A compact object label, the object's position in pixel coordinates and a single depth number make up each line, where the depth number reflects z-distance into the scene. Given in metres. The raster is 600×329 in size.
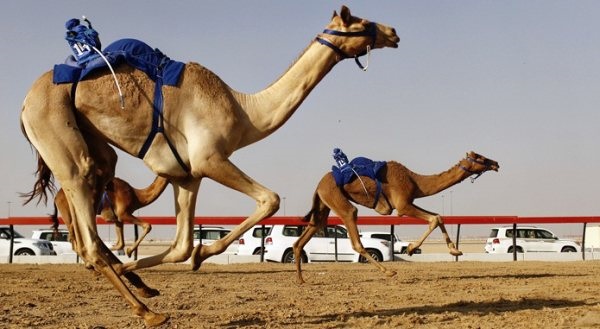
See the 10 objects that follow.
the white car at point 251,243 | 26.19
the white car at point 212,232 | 29.20
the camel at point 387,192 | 16.08
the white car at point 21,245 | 26.58
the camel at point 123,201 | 17.16
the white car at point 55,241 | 31.28
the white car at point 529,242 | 31.36
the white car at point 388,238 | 29.75
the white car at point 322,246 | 24.69
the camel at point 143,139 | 6.86
